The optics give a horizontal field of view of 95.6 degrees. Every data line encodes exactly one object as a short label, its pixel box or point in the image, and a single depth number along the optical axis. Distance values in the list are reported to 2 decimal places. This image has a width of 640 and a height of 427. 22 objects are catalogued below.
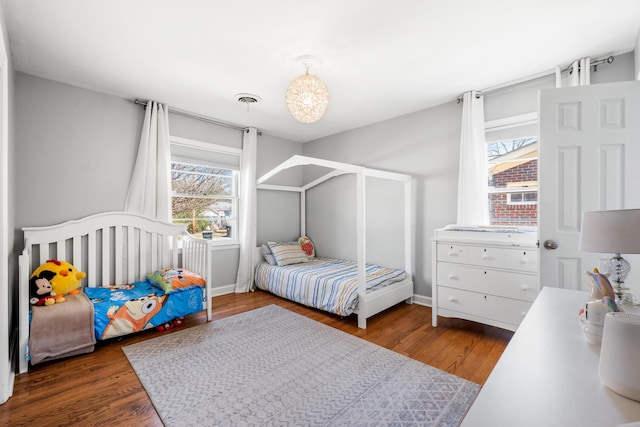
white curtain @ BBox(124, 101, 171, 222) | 3.12
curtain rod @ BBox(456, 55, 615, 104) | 2.33
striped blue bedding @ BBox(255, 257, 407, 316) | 2.86
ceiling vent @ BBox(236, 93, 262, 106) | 3.02
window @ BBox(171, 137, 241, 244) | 3.59
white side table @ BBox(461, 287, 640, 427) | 0.58
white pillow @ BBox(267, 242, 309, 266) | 3.86
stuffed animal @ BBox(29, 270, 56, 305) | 2.18
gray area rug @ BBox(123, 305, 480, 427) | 1.56
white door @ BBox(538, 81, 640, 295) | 1.82
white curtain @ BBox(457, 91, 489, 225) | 2.90
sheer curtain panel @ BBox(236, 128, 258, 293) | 3.94
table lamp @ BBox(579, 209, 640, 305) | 0.97
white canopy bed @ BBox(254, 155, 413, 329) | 2.77
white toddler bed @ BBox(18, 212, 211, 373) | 2.62
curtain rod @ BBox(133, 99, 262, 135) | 3.20
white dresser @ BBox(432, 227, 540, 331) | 2.31
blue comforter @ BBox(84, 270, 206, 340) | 2.29
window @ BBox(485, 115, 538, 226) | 2.78
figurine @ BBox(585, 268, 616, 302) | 0.99
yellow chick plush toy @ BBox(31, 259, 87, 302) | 2.32
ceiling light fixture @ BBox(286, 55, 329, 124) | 2.33
